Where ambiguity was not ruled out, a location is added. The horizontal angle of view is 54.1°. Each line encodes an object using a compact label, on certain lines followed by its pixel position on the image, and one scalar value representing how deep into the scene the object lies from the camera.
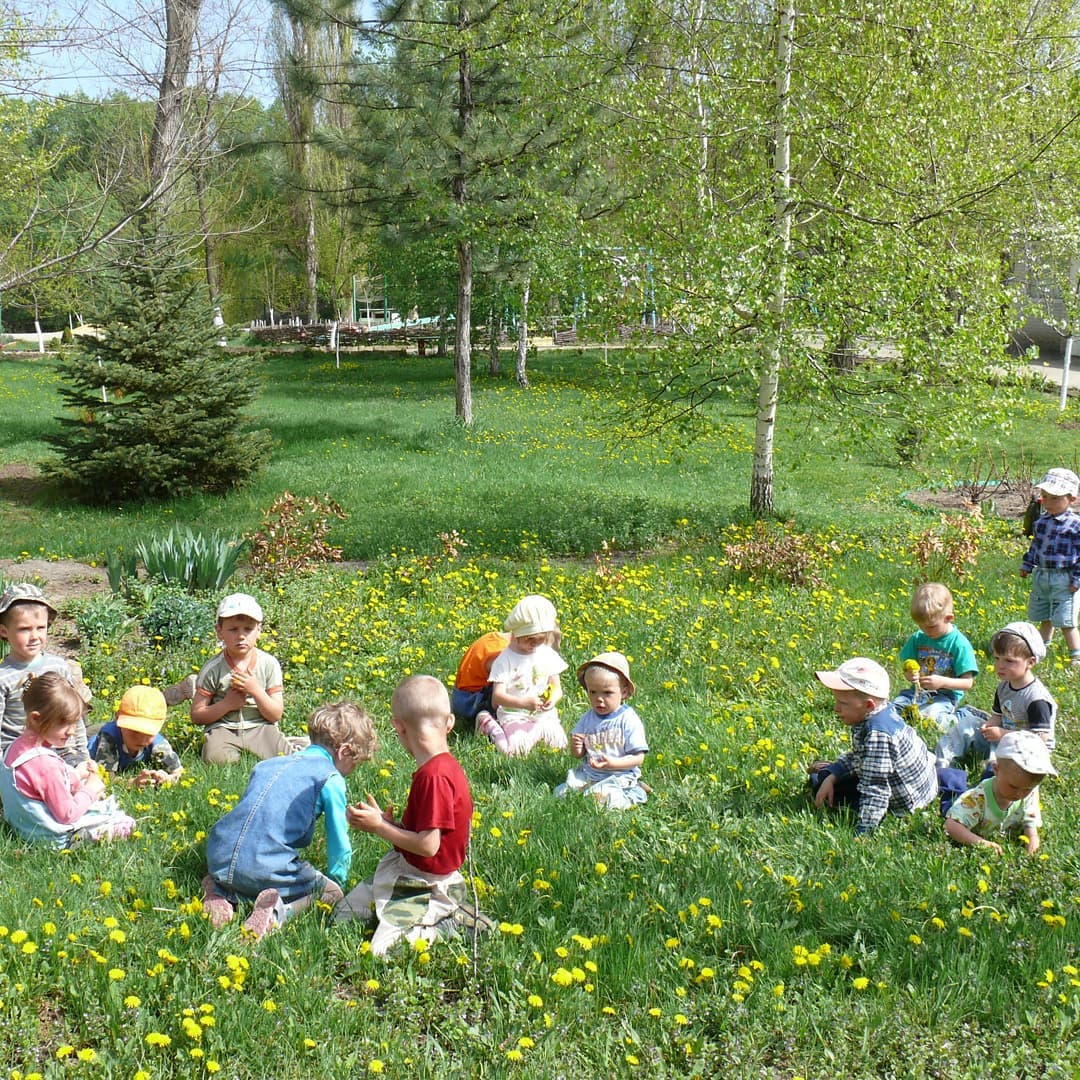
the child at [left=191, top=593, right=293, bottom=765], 5.70
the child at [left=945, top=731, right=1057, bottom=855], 4.36
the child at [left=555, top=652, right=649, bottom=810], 5.16
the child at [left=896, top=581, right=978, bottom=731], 6.08
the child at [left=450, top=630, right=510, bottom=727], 6.32
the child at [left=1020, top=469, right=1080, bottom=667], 7.50
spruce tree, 13.29
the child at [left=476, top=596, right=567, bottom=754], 5.93
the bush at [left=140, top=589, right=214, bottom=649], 7.77
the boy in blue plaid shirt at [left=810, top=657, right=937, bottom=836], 4.80
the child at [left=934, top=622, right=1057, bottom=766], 5.41
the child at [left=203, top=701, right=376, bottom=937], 4.01
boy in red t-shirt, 3.82
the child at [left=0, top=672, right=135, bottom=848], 4.54
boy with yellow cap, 5.39
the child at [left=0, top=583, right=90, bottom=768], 5.36
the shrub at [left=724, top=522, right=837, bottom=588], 9.23
